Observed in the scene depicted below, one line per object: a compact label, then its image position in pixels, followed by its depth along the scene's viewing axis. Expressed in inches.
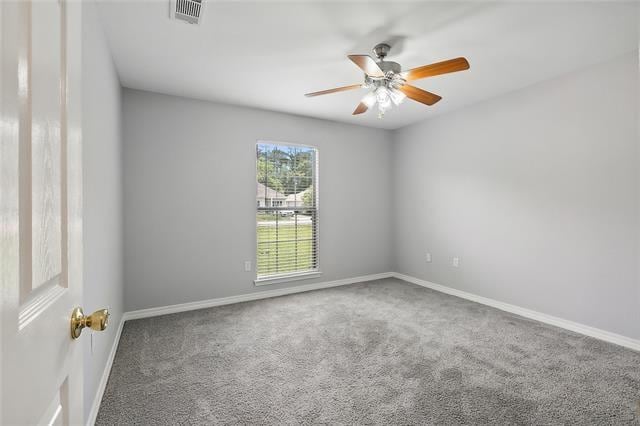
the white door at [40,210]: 16.6
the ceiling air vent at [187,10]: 76.5
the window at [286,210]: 162.4
